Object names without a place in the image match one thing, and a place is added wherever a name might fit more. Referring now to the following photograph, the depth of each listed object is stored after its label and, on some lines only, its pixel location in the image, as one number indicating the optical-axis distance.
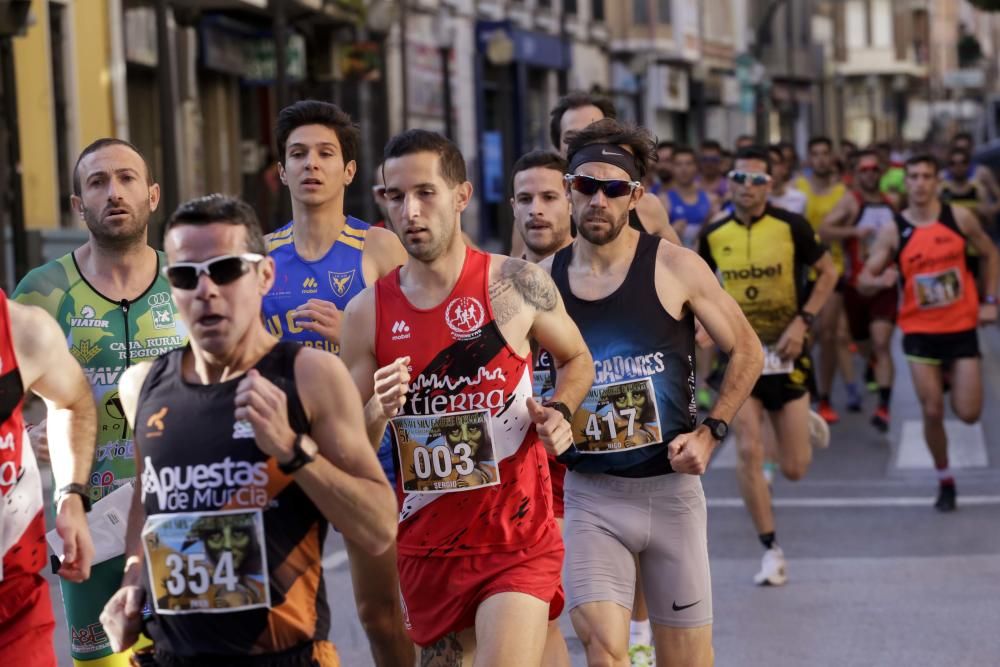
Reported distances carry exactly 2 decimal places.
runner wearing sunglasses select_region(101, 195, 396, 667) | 8.07
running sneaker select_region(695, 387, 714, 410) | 33.12
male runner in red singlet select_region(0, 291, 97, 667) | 9.31
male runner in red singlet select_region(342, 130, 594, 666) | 11.08
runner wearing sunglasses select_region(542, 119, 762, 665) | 12.12
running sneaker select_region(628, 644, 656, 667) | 14.16
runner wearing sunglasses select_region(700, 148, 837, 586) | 20.17
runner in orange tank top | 23.50
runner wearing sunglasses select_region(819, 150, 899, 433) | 31.47
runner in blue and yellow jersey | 13.27
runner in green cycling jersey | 11.81
